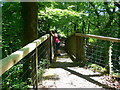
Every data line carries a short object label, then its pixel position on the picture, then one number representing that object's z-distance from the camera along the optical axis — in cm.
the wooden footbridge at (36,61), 182
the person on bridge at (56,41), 724
